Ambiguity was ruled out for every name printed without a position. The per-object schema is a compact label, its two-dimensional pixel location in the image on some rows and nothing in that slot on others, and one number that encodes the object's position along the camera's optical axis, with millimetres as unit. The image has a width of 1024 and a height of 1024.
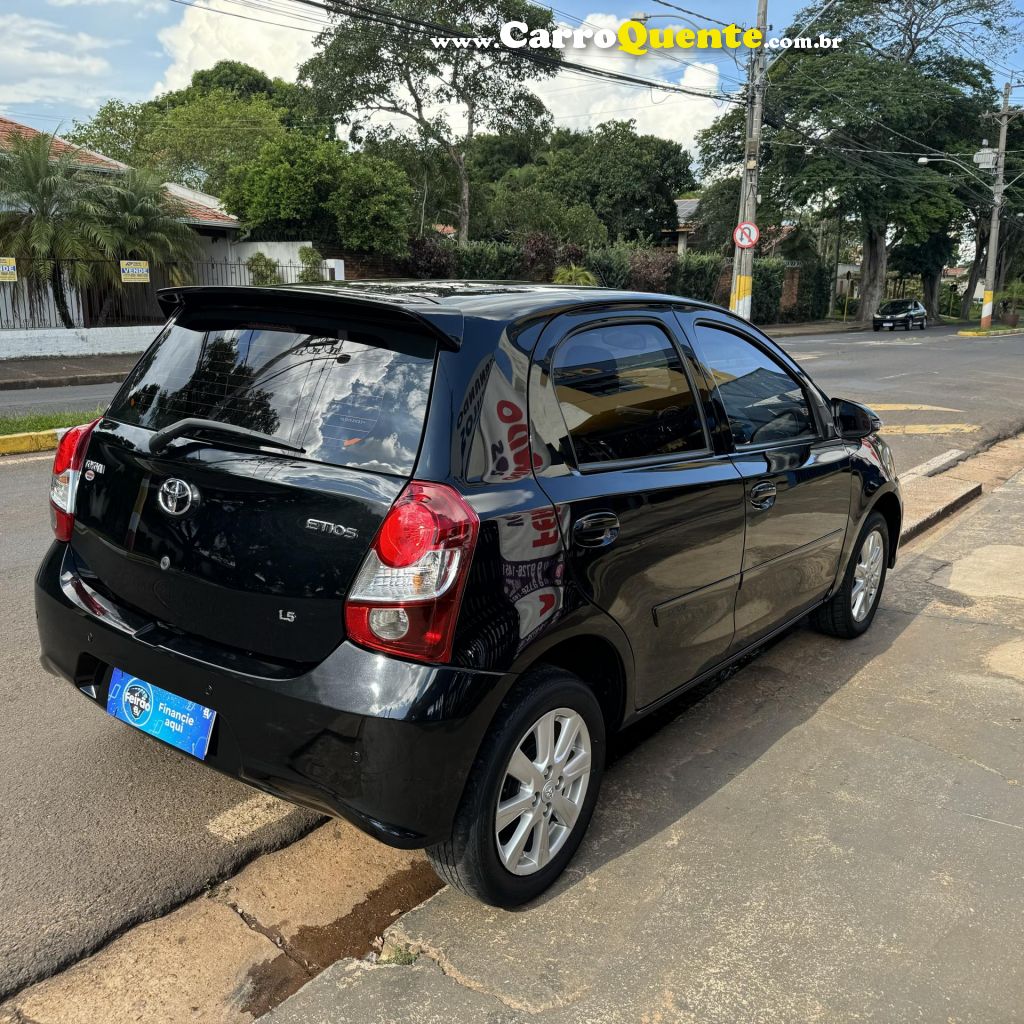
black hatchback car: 2283
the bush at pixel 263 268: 22566
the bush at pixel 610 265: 31000
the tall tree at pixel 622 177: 43844
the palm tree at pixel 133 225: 18500
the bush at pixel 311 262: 22078
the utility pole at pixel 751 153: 20266
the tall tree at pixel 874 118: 38656
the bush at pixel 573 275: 27391
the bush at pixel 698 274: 34781
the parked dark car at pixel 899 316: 40531
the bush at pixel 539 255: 28312
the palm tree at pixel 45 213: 17672
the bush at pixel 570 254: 29750
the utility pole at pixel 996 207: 40719
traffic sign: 20156
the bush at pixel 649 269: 32156
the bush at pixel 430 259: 24500
